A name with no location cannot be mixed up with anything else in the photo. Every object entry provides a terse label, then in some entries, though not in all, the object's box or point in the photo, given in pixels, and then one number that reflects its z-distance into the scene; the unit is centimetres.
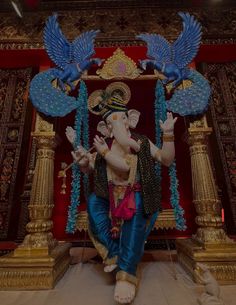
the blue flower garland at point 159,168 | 155
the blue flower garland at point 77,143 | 162
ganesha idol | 126
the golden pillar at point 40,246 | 131
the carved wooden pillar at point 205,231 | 134
